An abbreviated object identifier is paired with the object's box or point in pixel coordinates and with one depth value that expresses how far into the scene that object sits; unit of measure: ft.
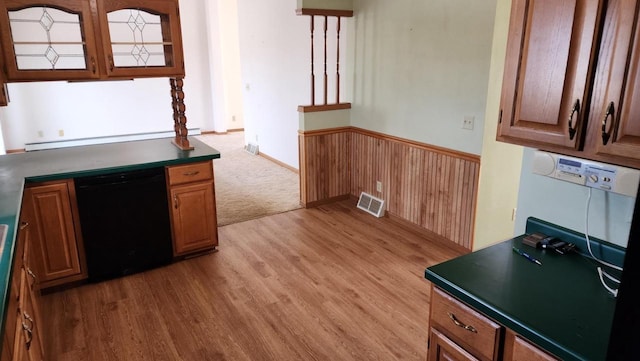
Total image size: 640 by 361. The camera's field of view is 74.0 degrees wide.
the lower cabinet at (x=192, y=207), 10.91
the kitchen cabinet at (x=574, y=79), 3.97
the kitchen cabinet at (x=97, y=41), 9.00
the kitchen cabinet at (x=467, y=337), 4.25
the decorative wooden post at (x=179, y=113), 11.34
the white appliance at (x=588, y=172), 4.42
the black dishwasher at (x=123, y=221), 9.89
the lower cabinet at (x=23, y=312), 4.78
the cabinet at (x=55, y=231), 9.31
